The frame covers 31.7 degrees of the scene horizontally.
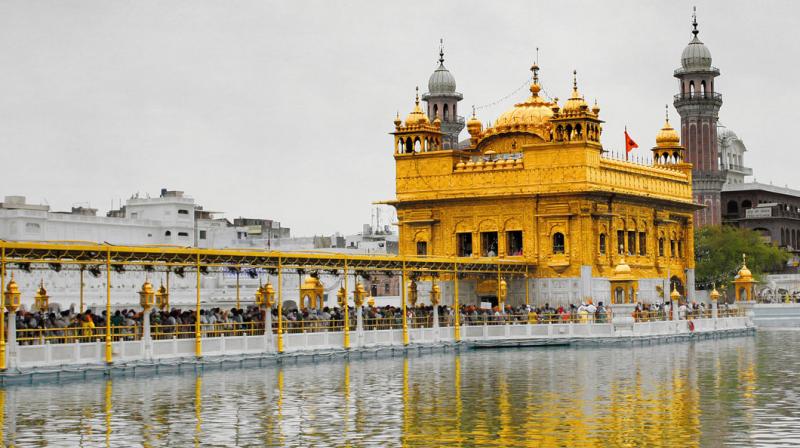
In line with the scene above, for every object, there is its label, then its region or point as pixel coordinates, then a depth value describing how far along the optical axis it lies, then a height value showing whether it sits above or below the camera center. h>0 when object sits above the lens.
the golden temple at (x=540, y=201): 53.16 +4.94
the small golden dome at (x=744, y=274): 61.62 +2.18
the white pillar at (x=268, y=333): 37.00 -0.02
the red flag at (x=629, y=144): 59.14 +7.66
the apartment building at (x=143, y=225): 81.25 +6.92
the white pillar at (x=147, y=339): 33.16 -0.11
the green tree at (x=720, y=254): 87.69 +4.43
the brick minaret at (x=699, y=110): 99.00 +15.36
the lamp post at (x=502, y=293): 49.47 +1.24
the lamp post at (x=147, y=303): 33.06 +0.73
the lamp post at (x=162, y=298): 39.06 +1.04
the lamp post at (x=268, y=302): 36.97 +0.79
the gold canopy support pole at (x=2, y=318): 29.83 +0.40
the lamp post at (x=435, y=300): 43.38 +0.89
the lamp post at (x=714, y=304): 55.81 +0.81
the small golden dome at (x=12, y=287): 30.02 +1.04
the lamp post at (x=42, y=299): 37.59 +0.99
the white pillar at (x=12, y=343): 29.93 -0.13
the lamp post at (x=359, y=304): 40.25 +0.77
